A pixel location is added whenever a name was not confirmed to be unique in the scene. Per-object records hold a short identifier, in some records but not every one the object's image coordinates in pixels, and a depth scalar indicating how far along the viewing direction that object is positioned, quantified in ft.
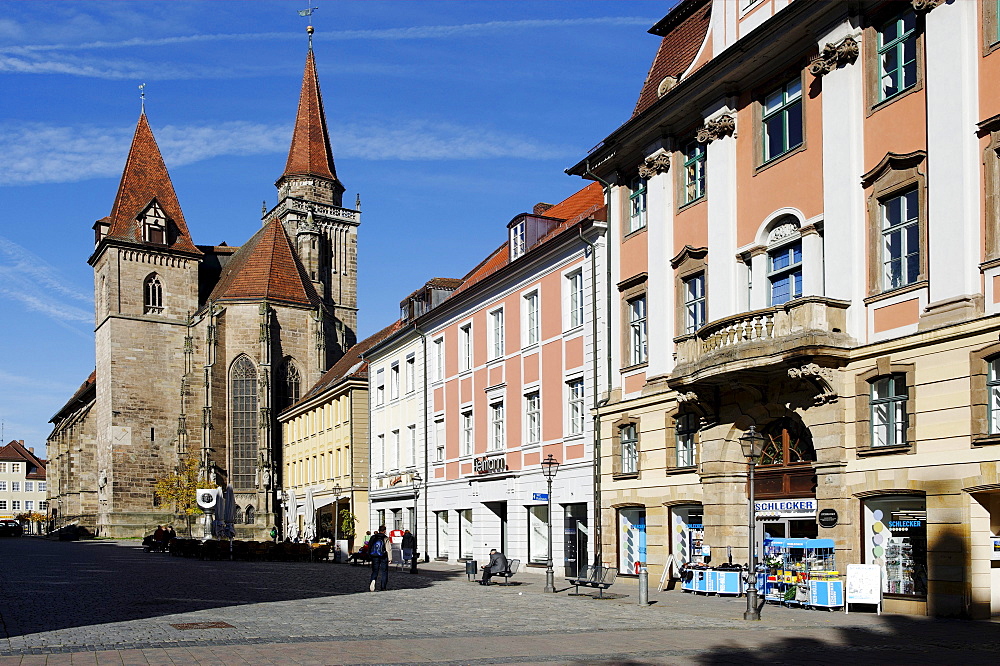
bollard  73.51
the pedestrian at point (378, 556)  89.45
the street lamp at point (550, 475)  89.25
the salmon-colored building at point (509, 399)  110.22
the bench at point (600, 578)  81.15
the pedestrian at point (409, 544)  123.44
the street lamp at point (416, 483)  142.82
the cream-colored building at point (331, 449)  189.47
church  293.64
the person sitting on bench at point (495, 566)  97.65
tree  287.69
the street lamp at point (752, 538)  64.26
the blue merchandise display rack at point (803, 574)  70.23
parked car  345.51
